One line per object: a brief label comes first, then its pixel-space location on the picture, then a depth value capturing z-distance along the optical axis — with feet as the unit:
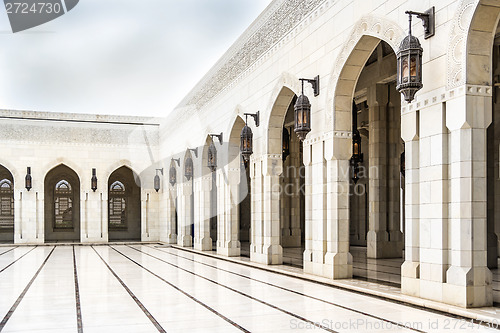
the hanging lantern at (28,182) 53.21
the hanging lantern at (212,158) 34.63
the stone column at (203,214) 41.88
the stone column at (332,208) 22.04
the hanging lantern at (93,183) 55.88
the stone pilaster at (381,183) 32.63
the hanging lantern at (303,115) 23.06
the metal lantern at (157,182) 57.06
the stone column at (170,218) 54.19
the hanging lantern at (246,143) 29.86
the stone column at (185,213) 48.42
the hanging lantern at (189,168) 42.27
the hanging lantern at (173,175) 48.67
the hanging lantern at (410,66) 15.67
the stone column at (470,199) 14.71
